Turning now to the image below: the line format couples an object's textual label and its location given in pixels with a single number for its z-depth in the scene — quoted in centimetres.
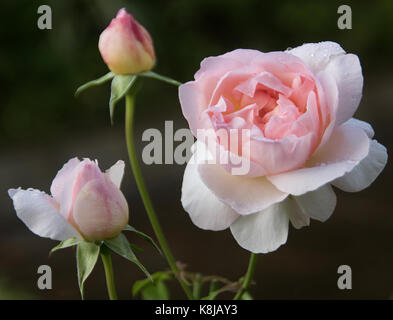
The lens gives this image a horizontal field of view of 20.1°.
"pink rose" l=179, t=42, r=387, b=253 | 45
